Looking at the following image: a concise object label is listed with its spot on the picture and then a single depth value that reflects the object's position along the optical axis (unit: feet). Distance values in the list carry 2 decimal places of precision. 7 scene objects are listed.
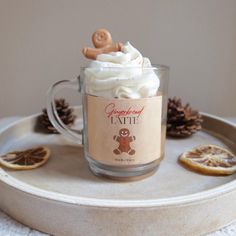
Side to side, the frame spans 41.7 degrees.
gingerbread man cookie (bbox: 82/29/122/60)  1.36
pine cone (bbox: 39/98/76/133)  1.97
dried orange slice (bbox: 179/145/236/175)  1.35
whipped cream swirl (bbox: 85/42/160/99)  1.19
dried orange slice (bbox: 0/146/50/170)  1.39
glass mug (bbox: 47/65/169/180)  1.19
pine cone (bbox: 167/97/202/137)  1.82
